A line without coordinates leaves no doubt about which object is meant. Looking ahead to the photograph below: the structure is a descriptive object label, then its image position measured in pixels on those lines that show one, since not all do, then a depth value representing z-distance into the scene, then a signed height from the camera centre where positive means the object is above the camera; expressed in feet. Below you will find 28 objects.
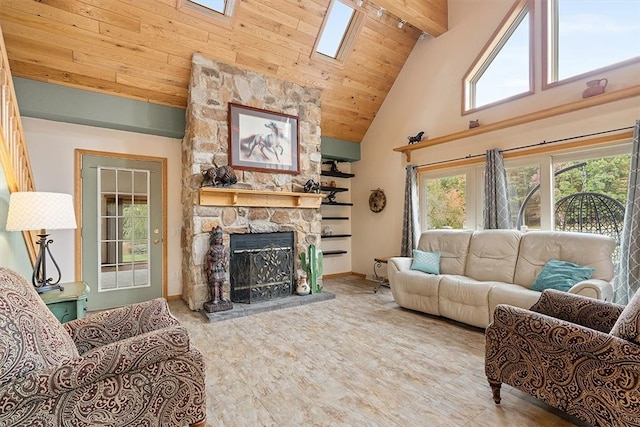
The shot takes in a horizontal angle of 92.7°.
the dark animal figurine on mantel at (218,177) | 12.70 +1.60
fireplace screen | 13.50 -2.58
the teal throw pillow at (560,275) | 9.04 -1.89
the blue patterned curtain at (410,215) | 15.99 -0.06
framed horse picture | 13.73 +3.53
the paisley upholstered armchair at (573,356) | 4.64 -2.47
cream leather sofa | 9.26 -2.06
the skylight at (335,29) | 14.15 +8.96
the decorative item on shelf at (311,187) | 15.53 +1.42
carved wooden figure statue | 12.42 -2.30
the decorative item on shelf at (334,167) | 20.02 +3.11
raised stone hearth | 11.82 -3.88
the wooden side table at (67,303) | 7.38 -2.15
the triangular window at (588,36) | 10.19 +6.30
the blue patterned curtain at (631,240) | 9.29 -0.84
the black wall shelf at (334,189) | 19.30 +1.66
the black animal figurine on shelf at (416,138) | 16.00 +4.02
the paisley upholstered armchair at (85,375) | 3.66 -2.09
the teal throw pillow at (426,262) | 12.74 -2.04
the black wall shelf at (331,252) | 19.74 -2.50
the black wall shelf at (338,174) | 19.76 +2.63
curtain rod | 10.20 +2.68
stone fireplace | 12.82 +2.30
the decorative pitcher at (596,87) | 10.25 +4.26
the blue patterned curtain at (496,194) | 12.56 +0.81
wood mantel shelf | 12.81 +0.77
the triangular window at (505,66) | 12.51 +6.47
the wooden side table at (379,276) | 16.62 -3.75
